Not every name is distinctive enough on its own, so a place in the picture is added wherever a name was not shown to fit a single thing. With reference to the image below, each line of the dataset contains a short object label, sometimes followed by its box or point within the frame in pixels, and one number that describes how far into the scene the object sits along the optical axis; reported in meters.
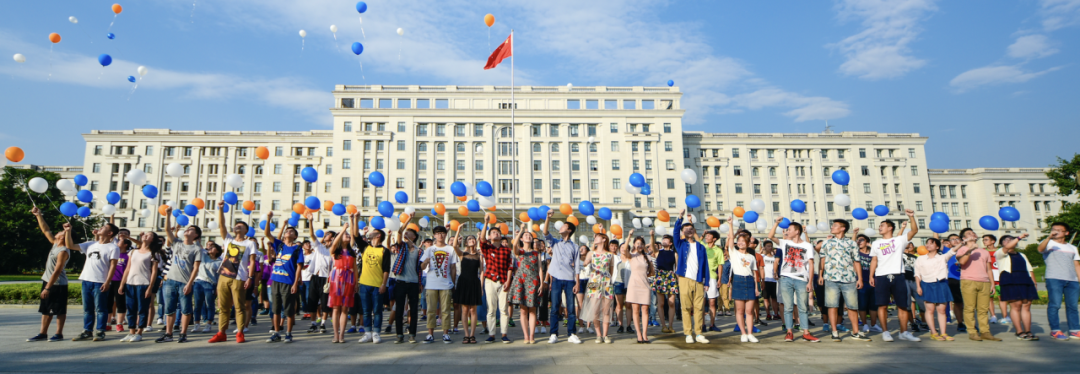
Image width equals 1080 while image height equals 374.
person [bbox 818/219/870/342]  7.88
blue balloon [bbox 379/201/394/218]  14.40
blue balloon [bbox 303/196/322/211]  13.22
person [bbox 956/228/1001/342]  7.93
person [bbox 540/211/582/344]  7.78
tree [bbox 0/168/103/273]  39.94
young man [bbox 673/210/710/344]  7.75
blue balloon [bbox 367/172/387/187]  14.37
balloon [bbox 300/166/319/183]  14.70
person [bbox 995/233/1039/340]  7.98
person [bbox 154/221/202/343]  7.49
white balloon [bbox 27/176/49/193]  12.36
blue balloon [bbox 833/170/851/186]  12.33
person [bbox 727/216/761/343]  7.99
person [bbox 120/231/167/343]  7.67
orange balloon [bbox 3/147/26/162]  9.88
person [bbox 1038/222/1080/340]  7.80
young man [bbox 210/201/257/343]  7.40
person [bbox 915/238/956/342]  8.08
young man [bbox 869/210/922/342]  7.97
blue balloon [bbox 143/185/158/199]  15.87
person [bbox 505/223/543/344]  7.62
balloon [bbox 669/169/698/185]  12.95
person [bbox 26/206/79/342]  7.38
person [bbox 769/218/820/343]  7.93
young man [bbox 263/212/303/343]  7.80
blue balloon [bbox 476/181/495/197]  14.95
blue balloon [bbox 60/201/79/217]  13.30
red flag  20.41
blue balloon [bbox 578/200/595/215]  14.77
